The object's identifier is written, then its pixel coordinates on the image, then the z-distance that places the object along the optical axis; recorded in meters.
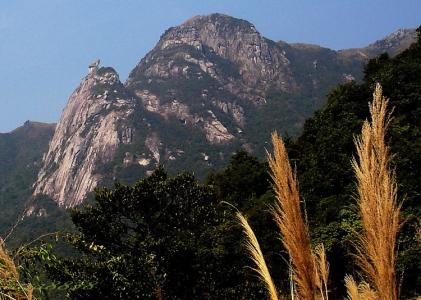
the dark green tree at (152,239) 18.67
